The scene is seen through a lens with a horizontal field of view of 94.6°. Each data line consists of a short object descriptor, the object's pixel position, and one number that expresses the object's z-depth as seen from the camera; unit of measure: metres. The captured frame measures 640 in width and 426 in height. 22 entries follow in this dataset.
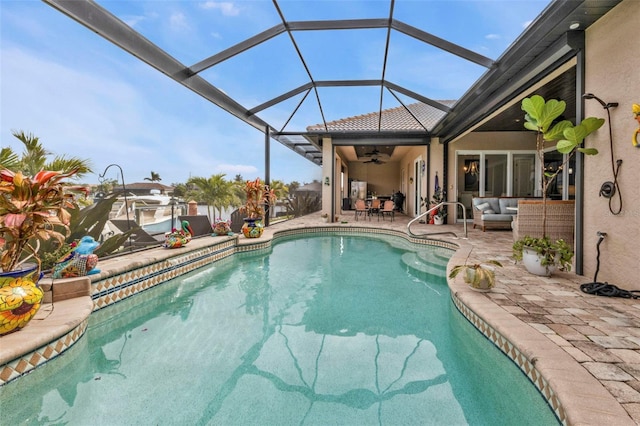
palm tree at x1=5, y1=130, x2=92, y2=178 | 3.90
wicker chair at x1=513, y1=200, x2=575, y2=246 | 4.85
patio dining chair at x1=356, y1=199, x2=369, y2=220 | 10.77
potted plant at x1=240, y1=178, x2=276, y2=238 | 6.65
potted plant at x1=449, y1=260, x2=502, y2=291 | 2.86
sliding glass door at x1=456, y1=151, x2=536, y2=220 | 9.18
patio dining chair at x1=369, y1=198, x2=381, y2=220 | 10.78
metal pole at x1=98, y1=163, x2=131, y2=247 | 4.24
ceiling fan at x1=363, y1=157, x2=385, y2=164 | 12.02
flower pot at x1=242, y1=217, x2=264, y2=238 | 6.62
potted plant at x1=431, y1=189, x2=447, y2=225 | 9.34
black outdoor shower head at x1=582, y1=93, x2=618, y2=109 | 2.94
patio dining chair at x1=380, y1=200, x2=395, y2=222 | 10.34
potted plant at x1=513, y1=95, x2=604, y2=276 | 3.13
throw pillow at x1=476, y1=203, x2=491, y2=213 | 7.96
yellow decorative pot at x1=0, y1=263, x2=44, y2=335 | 1.96
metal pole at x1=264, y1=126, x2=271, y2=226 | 8.69
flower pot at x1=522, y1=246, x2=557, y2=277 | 3.40
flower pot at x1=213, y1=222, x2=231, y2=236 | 6.25
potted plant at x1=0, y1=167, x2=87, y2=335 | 2.00
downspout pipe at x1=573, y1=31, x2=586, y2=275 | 3.32
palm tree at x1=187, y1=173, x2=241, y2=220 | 12.52
